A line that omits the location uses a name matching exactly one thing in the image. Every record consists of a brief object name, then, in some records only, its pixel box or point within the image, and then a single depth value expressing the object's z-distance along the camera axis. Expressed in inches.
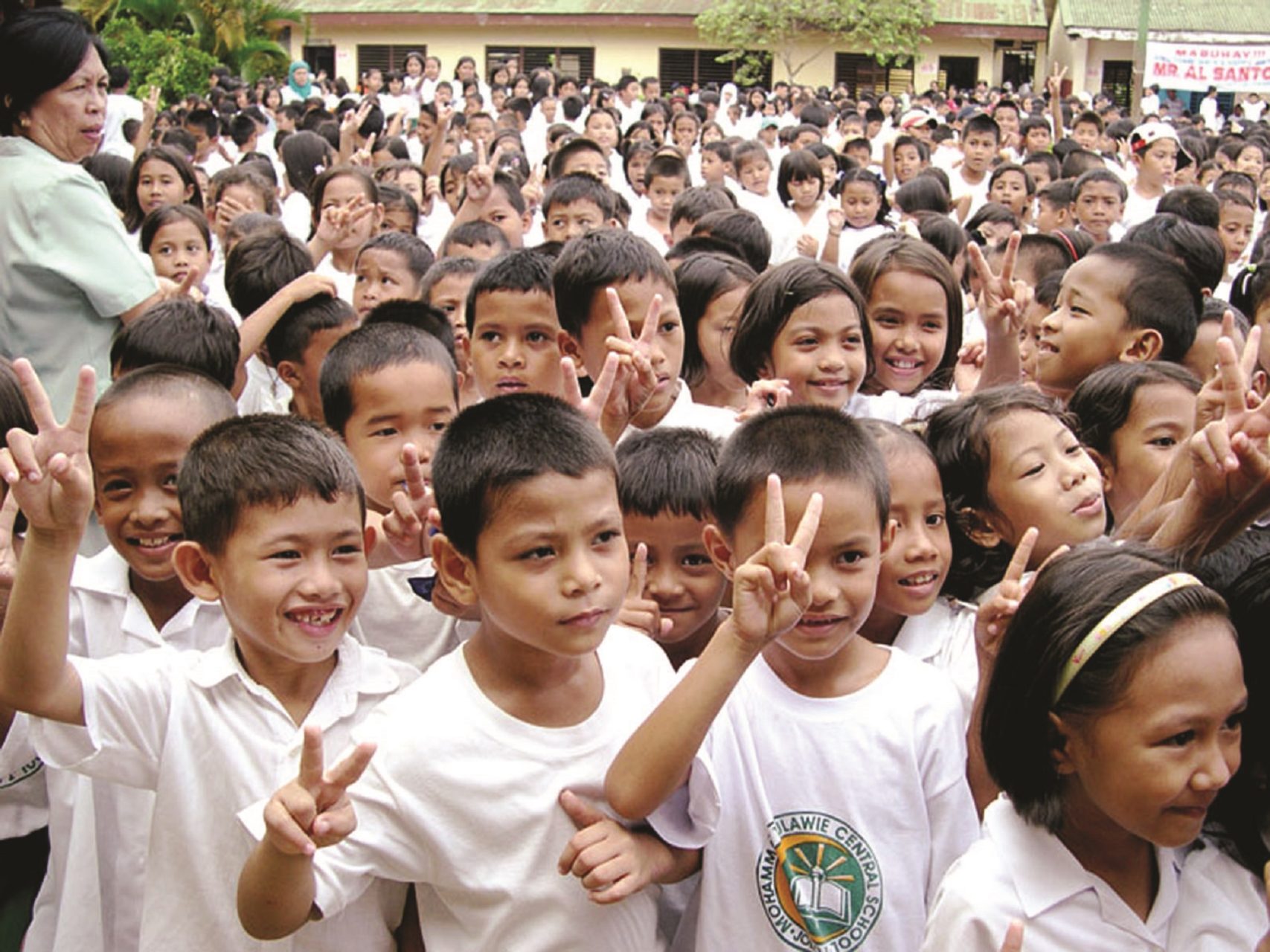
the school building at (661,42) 1106.7
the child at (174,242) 184.7
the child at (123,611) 85.6
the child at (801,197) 288.8
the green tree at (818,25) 1023.6
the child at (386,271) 170.6
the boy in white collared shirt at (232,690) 75.2
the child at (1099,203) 252.7
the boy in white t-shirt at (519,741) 69.9
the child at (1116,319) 130.3
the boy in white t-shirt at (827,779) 73.6
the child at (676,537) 95.5
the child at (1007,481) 94.0
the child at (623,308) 126.0
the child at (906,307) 133.3
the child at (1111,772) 61.4
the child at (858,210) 275.1
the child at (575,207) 210.4
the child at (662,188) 270.7
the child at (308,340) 136.0
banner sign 574.2
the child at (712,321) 143.3
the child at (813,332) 119.3
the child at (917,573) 89.0
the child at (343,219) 185.6
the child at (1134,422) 104.6
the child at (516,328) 127.9
